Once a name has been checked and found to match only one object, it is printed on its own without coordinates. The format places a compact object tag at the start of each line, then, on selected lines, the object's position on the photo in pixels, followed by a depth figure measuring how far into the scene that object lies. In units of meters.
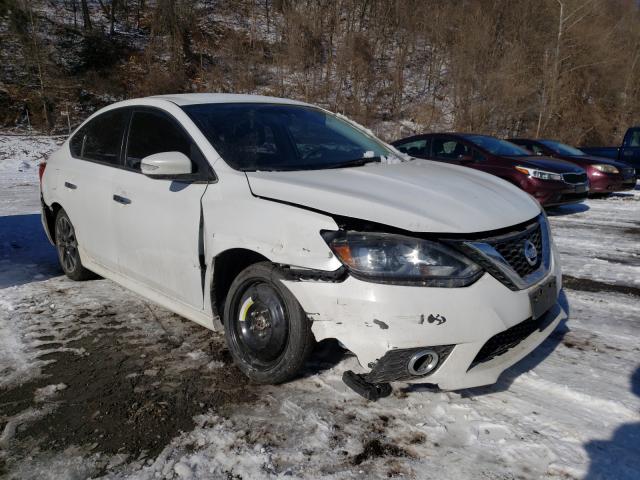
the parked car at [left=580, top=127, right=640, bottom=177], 13.09
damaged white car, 2.17
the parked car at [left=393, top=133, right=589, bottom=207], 7.90
